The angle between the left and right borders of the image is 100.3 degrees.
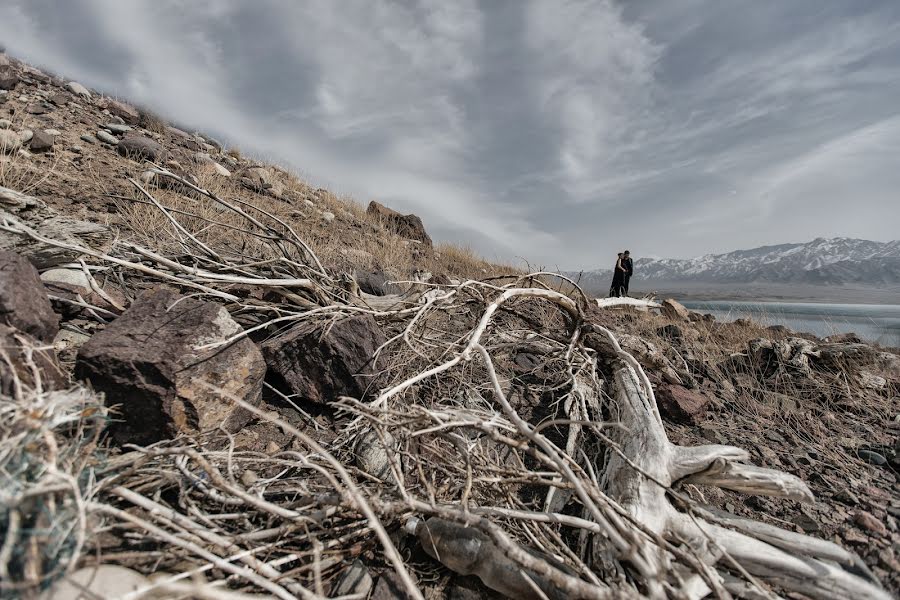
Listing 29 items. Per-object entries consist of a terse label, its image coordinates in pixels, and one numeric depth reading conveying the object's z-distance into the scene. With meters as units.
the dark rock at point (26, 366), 1.32
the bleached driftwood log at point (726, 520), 1.31
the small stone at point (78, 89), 9.01
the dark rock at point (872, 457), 2.34
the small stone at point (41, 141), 5.38
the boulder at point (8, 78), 7.40
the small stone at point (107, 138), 6.86
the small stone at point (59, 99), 7.76
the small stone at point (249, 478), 1.72
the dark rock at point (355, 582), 1.38
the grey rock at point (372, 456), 1.93
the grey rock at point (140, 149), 6.75
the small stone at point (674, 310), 8.13
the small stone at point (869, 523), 1.72
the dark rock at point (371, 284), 4.34
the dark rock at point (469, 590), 1.44
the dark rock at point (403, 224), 11.38
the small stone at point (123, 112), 8.99
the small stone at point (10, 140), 4.55
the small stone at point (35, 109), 6.97
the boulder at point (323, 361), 2.41
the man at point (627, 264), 9.76
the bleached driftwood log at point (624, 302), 5.25
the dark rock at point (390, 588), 1.40
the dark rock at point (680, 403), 2.77
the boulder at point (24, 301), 1.70
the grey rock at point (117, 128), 7.54
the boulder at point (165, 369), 1.77
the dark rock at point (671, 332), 5.00
